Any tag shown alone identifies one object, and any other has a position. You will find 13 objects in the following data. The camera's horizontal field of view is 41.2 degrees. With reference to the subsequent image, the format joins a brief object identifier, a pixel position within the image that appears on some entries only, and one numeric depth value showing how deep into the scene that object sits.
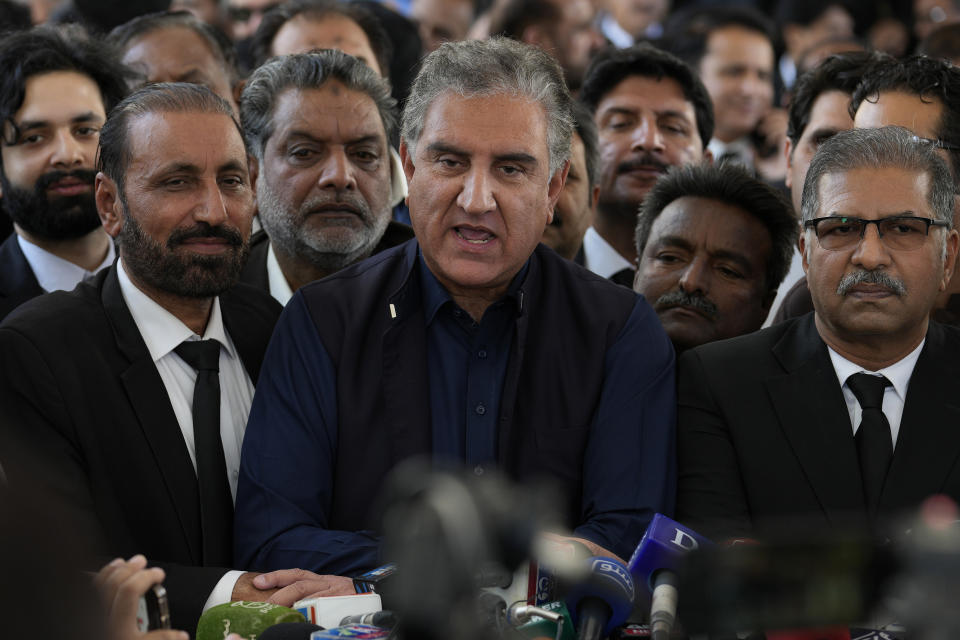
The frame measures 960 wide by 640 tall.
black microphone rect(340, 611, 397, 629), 2.21
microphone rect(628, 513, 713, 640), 2.38
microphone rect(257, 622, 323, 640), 2.30
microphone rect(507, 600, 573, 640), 2.14
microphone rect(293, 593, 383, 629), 2.47
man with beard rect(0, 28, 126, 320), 4.37
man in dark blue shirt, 3.03
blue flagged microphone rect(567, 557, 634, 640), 2.24
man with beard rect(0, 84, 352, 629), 3.01
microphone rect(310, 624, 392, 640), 2.20
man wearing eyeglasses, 2.99
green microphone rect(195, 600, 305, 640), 2.40
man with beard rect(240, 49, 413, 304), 4.33
